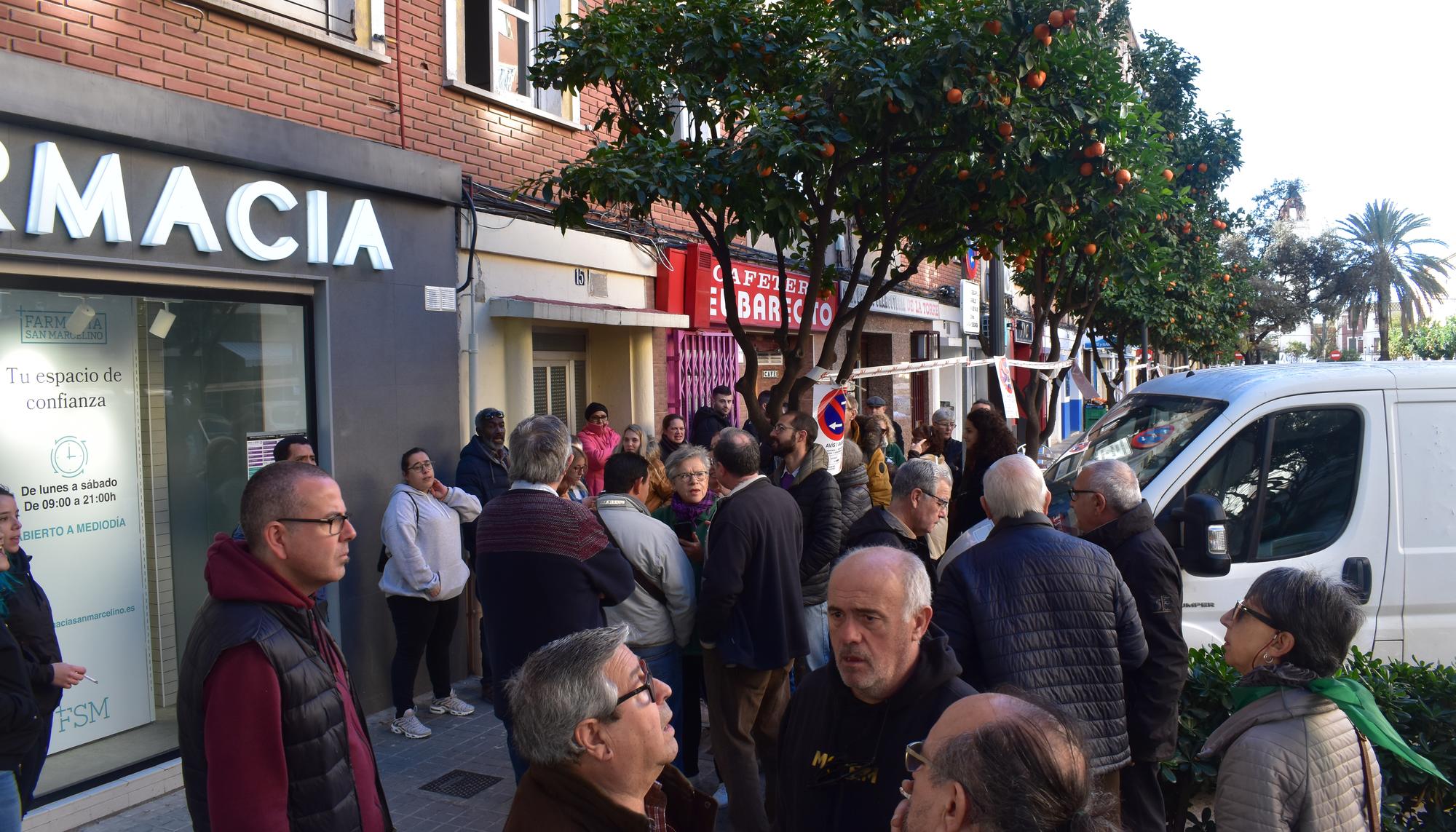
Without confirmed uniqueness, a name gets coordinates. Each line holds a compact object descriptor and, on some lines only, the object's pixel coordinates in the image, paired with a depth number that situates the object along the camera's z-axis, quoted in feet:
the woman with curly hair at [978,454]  23.12
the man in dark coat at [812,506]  17.85
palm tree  123.85
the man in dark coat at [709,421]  32.22
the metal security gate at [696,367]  35.81
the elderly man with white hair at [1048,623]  10.45
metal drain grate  18.33
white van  16.39
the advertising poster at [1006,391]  32.40
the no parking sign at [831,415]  24.48
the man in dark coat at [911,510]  14.99
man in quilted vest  8.07
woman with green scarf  8.31
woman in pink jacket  27.94
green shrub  11.54
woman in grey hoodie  20.43
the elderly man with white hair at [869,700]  7.77
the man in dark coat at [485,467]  23.21
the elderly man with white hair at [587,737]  6.75
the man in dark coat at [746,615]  15.33
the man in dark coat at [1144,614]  11.80
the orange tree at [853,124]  23.24
